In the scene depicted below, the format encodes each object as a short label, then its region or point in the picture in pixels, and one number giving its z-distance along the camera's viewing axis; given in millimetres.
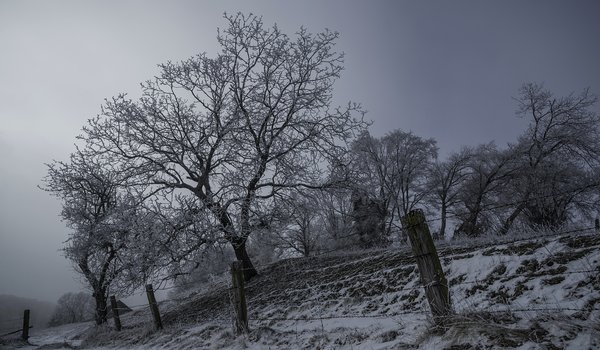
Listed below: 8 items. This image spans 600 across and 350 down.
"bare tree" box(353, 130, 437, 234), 27000
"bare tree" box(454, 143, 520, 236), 23203
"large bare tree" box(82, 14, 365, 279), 13922
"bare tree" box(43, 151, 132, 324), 13076
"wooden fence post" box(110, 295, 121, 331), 13542
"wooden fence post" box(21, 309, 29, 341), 17550
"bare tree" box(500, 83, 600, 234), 20328
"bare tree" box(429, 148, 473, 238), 27328
